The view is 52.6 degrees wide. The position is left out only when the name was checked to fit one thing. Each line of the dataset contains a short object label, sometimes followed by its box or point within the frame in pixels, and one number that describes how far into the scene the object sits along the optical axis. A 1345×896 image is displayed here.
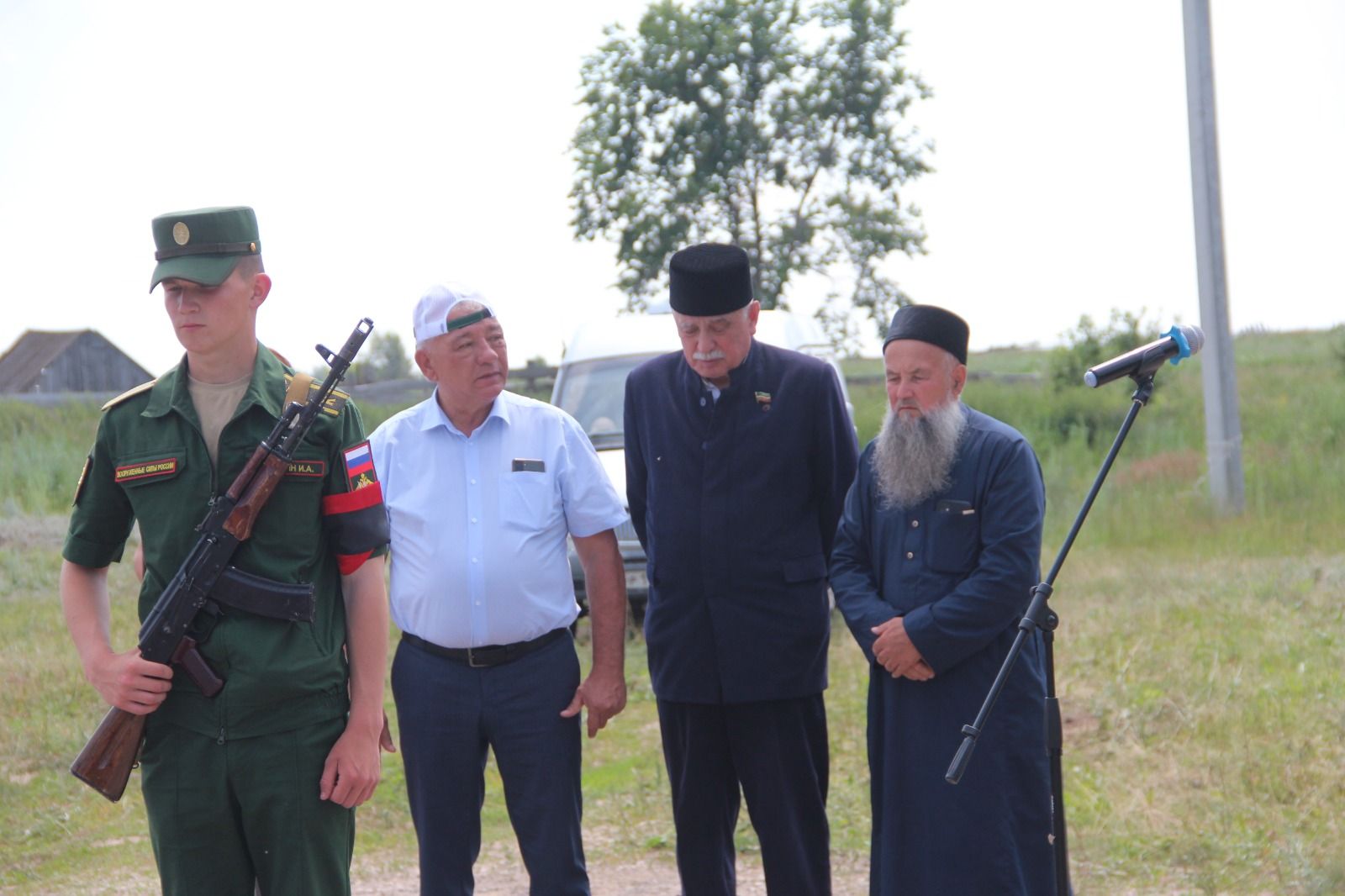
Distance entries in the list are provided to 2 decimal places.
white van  10.28
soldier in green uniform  3.01
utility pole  12.03
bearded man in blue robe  3.77
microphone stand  3.36
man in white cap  3.74
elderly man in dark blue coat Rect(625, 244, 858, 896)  4.11
